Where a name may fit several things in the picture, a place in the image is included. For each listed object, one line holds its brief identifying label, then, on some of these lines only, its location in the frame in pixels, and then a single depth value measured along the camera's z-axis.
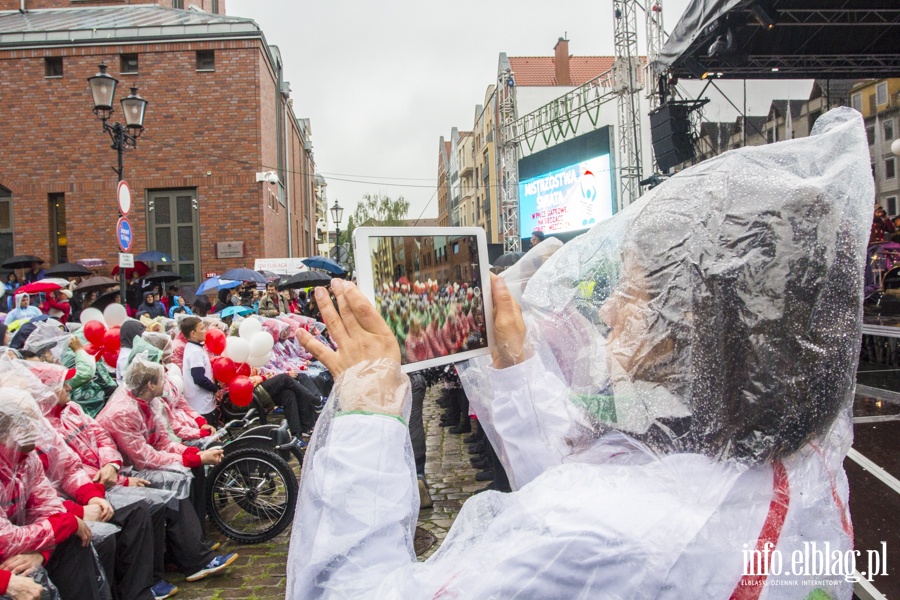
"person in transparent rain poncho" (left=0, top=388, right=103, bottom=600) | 2.86
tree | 57.34
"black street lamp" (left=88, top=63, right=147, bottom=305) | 8.68
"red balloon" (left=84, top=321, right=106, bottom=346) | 6.35
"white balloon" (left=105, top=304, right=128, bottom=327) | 7.61
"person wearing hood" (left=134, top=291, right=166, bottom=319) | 11.95
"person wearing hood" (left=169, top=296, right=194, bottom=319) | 12.33
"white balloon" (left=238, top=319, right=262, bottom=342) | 7.38
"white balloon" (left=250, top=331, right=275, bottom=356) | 7.02
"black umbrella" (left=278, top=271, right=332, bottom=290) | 13.95
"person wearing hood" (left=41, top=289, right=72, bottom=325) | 9.81
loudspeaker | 9.69
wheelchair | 4.75
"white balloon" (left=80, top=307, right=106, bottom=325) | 7.69
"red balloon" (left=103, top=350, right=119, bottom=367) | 6.18
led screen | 18.08
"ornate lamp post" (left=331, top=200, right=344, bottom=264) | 21.42
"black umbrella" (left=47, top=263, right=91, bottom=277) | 13.71
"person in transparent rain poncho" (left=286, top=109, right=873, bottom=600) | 0.93
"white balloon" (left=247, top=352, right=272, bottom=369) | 7.13
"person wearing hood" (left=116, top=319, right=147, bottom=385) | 6.70
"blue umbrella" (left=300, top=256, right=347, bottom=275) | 16.97
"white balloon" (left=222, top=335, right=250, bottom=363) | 6.73
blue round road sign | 8.20
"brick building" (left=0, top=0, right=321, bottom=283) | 17.50
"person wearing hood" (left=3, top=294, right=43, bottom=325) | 8.85
